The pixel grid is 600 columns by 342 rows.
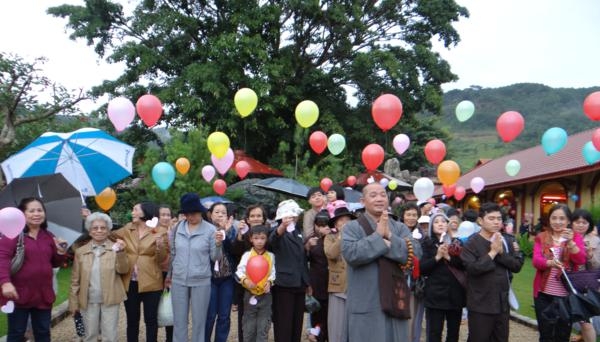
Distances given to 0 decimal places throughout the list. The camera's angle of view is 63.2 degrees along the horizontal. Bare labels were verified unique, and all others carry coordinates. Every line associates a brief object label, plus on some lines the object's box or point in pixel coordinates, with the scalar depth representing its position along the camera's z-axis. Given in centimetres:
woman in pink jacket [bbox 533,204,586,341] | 457
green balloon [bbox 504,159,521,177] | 1012
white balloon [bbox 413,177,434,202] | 729
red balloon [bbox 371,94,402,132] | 720
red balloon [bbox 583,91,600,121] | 635
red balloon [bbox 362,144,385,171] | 882
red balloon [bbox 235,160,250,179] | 1095
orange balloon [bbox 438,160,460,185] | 853
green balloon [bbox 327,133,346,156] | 975
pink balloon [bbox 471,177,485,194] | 1134
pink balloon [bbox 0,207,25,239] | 374
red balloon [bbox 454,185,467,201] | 1275
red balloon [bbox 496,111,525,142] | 758
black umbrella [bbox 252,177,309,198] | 848
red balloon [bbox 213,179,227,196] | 1041
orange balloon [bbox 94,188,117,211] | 628
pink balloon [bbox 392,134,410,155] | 948
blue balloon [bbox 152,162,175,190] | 752
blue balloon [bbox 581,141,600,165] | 809
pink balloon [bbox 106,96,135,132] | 622
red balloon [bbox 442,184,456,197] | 1007
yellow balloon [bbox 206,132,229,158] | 757
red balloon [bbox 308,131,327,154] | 1004
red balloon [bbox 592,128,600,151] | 649
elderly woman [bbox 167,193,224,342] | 475
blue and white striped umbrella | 517
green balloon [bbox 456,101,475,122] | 831
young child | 474
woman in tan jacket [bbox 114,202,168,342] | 501
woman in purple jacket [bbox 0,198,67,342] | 412
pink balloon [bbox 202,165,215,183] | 1020
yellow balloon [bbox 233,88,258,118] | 756
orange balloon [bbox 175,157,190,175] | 1015
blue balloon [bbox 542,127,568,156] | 747
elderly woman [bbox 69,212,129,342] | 456
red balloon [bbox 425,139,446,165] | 891
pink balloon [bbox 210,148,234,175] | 890
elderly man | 339
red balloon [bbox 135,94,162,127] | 675
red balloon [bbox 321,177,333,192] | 1086
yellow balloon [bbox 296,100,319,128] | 802
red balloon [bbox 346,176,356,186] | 1358
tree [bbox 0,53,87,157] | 885
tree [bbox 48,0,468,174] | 1466
